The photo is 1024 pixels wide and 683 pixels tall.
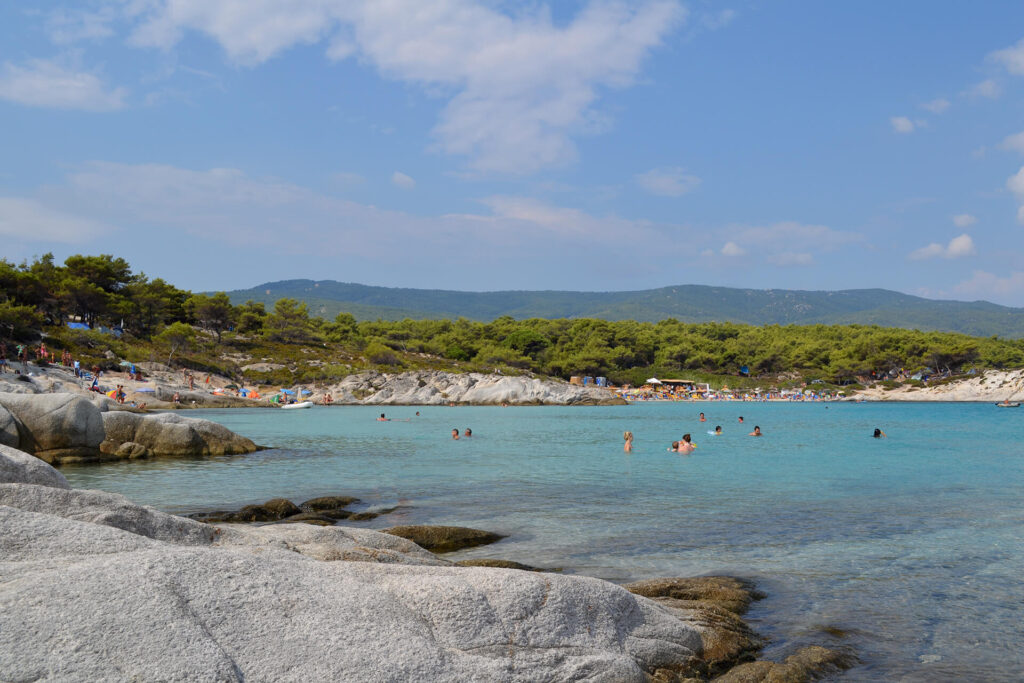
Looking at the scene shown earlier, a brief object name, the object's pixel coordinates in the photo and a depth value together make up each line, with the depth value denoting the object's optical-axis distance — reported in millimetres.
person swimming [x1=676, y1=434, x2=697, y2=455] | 28427
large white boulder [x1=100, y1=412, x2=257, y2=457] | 24022
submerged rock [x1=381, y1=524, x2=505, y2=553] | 11531
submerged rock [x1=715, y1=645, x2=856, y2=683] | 6129
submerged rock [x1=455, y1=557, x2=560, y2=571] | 9388
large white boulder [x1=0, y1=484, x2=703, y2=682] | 3900
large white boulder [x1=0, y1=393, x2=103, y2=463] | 20383
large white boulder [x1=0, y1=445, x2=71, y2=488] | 7441
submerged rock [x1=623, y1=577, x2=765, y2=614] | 8422
